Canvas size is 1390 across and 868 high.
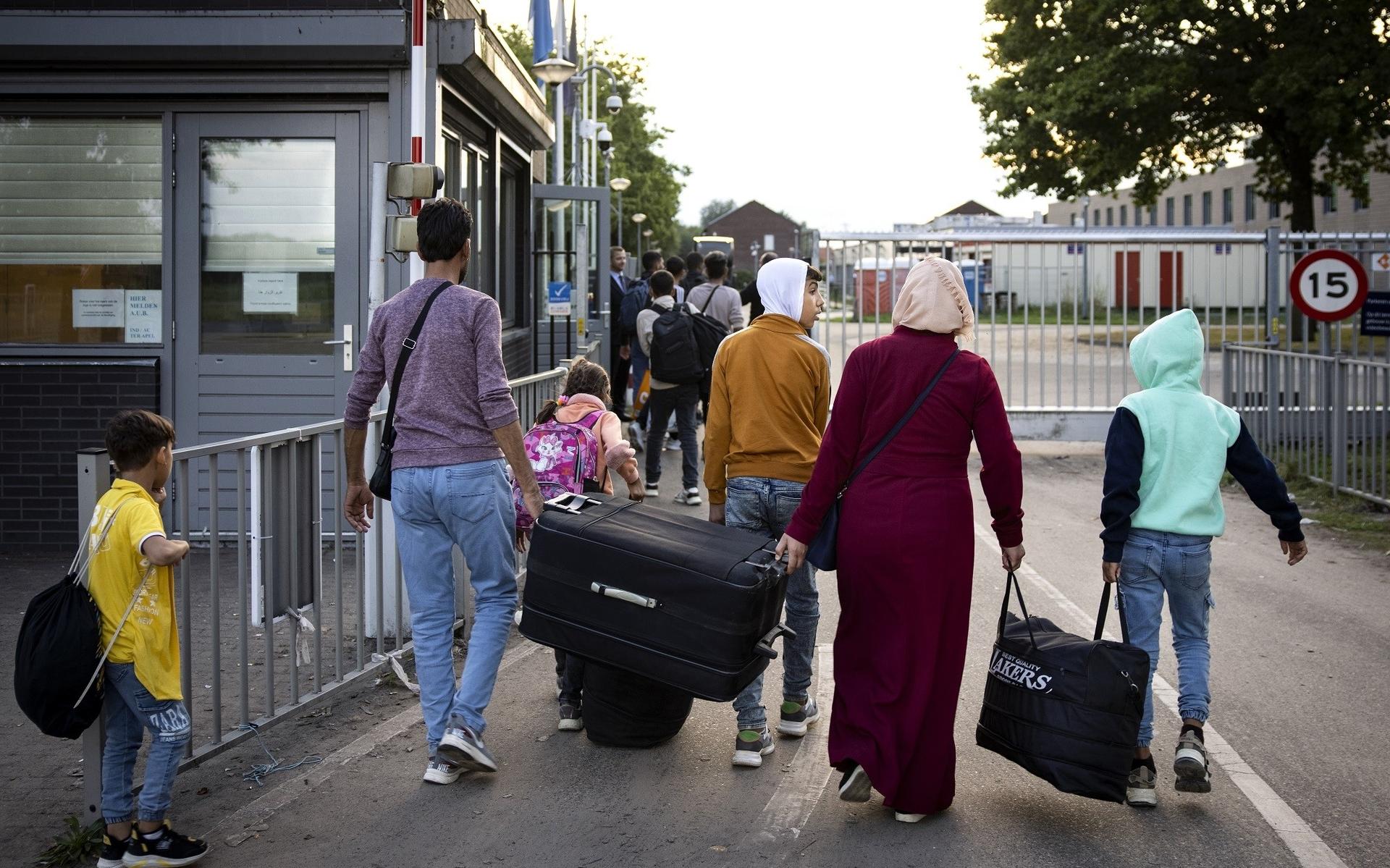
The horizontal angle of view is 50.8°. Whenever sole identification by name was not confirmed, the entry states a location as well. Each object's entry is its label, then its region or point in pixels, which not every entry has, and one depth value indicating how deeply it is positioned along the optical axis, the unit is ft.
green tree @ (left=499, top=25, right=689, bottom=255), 219.00
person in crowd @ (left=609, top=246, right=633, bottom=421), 55.21
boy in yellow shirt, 14.46
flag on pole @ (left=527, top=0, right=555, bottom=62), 58.03
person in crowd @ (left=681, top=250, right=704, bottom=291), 58.52
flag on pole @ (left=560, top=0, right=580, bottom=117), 72.13
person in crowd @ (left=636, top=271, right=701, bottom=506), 40.88
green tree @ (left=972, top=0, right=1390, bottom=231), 97.55
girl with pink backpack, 20.10
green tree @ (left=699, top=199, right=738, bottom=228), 569.23
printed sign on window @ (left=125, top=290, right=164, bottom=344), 34.19
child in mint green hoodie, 17.29
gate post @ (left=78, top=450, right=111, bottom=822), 14.85
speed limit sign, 45.01
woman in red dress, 16.22
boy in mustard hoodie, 18.71
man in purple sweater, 17.33
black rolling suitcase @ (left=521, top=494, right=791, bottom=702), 16.28
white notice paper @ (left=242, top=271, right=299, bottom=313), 34.35
